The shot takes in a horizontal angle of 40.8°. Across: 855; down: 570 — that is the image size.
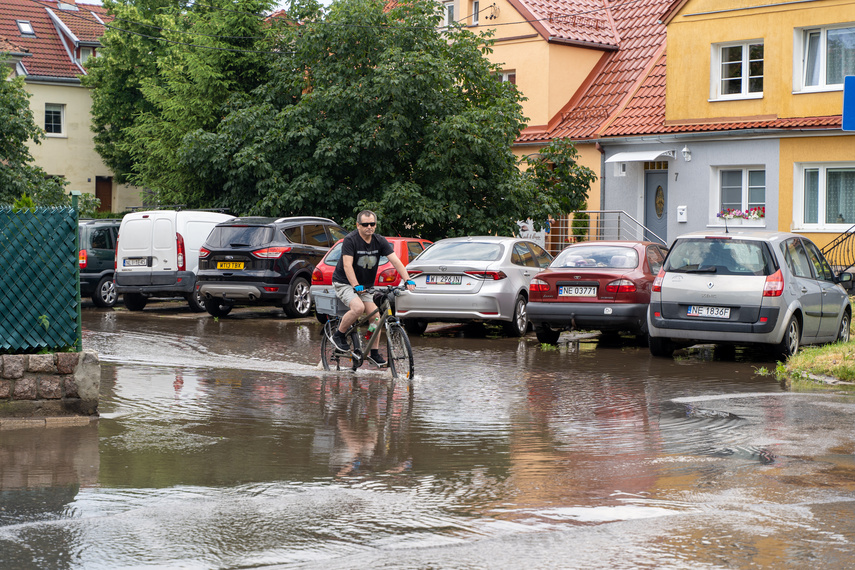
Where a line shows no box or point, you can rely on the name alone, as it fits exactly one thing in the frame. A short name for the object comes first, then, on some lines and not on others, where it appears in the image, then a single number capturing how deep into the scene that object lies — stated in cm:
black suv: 2066
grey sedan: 1672
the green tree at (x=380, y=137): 2481
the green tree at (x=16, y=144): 2900
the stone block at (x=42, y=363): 930
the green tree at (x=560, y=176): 2780
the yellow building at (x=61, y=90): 5216
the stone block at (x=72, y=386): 934
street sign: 1110
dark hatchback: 2398
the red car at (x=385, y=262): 1762
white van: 2233
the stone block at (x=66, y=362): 936
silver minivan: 1361
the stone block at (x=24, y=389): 923
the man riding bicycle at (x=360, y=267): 1209
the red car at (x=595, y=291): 1552
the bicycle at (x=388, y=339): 1195
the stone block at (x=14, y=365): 923
